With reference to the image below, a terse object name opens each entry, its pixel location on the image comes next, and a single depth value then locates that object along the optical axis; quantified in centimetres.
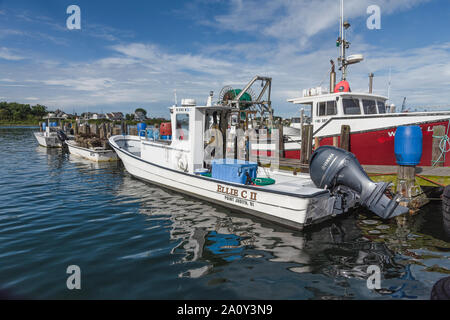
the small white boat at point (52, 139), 2742
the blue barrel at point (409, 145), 775
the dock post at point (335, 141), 1154
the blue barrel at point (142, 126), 1662
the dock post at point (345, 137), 1055
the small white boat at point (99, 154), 1884
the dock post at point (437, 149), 948
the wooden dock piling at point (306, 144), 1209
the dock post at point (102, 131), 2495
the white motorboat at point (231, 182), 661
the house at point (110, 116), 11648
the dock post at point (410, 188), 787
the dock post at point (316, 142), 1235
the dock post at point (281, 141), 1410
